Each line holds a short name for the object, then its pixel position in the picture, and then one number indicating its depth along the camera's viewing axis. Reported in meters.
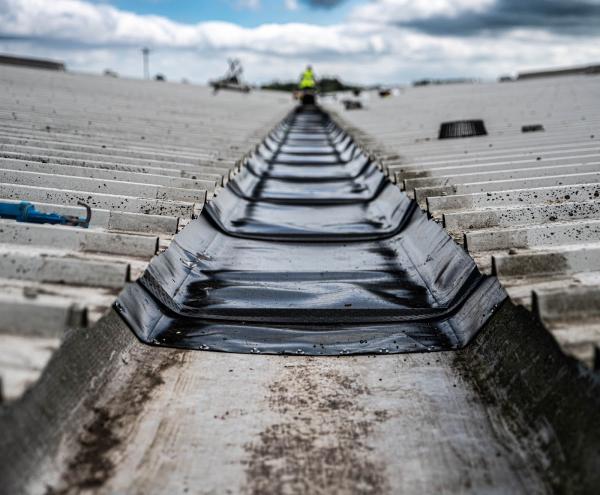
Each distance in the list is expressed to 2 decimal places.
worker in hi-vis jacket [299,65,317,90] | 26.62
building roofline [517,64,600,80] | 21.95
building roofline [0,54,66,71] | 20.42
